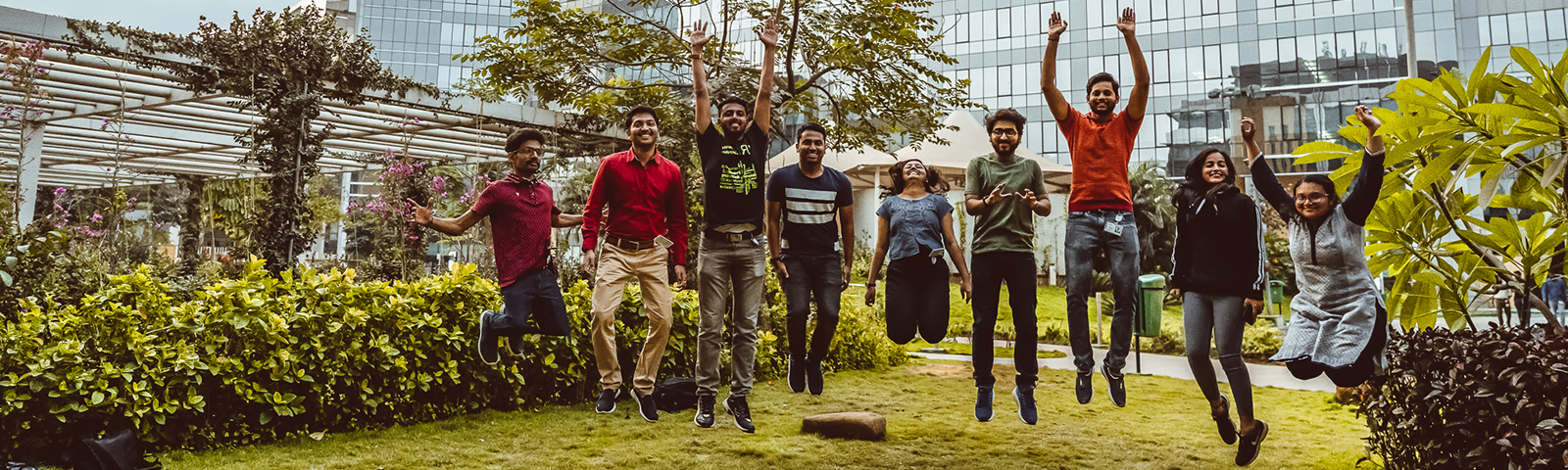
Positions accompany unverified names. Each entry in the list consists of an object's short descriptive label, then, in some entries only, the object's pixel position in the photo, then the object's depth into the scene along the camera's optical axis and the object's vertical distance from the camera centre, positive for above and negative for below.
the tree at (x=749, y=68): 8.15 +2.32
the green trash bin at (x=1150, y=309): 8.98 -0.15
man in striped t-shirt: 4.79 +0.32
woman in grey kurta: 4.13 +0.06
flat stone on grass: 6.49 -1.03
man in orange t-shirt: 4.34 +0.50
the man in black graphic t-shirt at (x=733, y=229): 4.64 +0.34
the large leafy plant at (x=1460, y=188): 3.71 +0.58
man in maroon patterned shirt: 4.95 +0.29
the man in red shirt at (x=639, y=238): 4.84 +0.29
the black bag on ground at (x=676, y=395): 7.25 -0.90
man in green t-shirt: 4.52 +0.32
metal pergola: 10.84 +2.66
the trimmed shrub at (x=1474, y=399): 3.92 -0.50
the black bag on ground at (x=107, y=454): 4.79 -0.98
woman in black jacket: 4.23 +0.15
